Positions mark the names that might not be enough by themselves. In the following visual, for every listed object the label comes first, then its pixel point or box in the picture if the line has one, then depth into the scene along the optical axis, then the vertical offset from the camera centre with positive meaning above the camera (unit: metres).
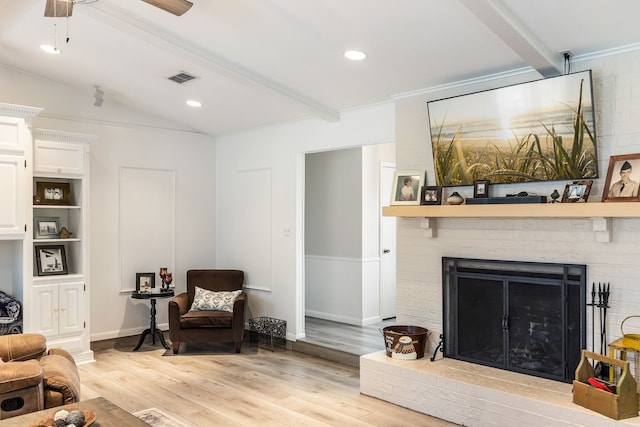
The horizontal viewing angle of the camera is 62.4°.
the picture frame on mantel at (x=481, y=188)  3.89 +0.22
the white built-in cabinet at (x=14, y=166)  4.70 +0.47
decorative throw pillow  5.77 -0.92
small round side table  5.79 -1.09
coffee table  2.51 -0.98
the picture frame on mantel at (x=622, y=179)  3.20 +0.23
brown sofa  2.83 -0.94
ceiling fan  2.83 +1.16
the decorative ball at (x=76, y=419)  2.34 -0.89
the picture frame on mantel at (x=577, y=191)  3.38 +0.17
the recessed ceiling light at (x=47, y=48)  4.63 +1.50
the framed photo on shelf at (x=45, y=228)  5.25 -0.10
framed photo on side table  5.96 -0.74
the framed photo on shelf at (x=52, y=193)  5.17 +0.25
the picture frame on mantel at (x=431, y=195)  4.19 +0.18
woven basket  3.12 -0.74
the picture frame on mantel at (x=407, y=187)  4.35 +0.25
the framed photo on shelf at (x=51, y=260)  5.13 -0.41
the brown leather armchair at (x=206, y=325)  5.53 -1.13
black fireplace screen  3.61 -0.72
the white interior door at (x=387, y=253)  6.87 -0.47
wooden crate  2.94 -1.03
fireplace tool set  3.38 -0.64
